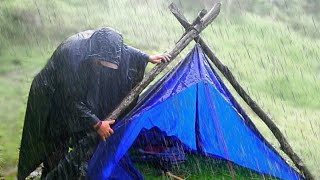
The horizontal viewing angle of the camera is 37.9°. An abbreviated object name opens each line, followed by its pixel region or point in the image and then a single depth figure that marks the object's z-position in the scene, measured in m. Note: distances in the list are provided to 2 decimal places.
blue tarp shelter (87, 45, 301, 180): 4.07
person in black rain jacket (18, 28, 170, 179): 3.95
